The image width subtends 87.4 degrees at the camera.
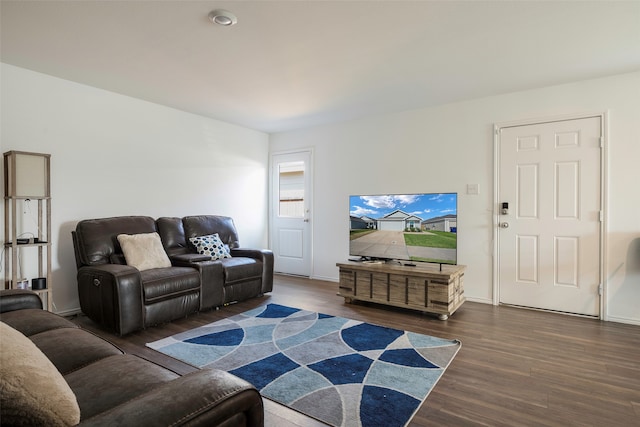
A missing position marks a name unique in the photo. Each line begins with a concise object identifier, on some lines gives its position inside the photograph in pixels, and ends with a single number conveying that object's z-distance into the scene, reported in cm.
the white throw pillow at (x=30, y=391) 74
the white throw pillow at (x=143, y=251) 330
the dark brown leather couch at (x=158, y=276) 286
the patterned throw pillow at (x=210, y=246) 396
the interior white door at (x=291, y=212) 538
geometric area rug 185
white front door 338
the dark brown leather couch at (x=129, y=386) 82
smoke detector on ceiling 226
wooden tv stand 331
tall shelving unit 287
